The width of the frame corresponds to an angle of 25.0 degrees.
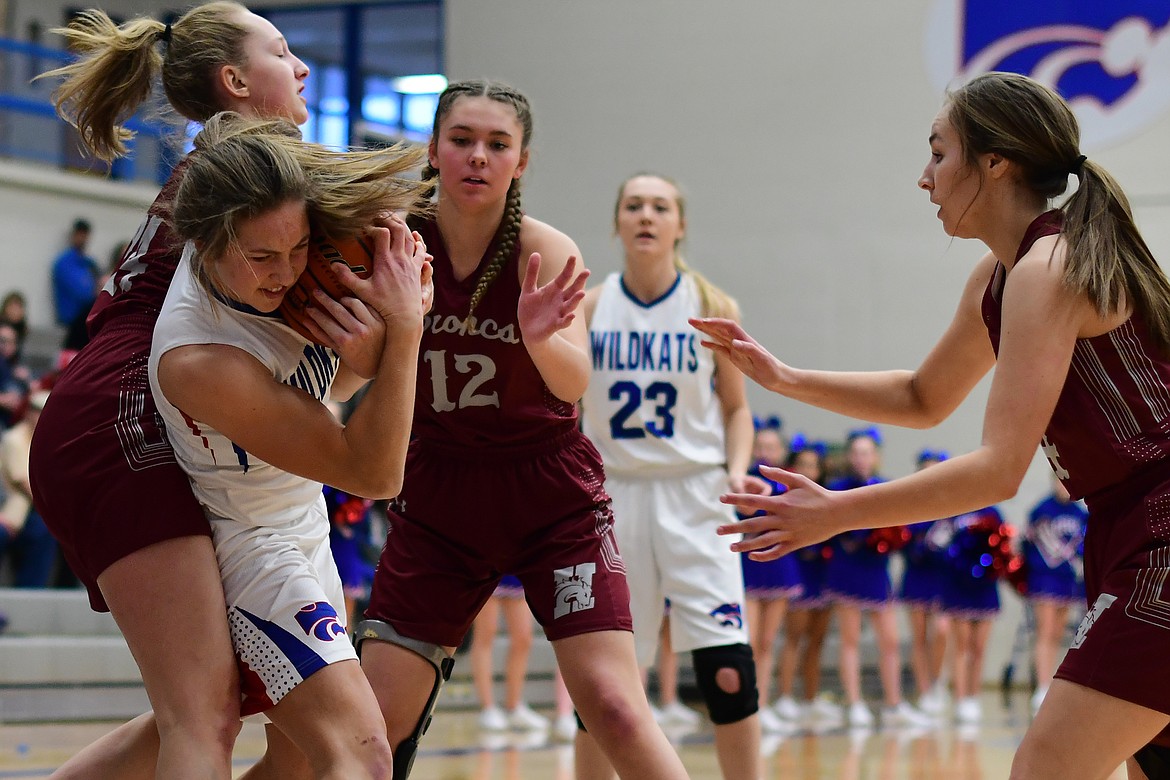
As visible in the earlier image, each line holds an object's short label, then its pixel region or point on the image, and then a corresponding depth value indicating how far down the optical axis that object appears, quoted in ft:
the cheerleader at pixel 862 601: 55.14
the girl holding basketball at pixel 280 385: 14.79
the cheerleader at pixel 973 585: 57.68
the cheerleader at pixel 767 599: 53.26
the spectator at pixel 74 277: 75.81
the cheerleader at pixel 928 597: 58.75
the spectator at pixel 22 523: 50.19
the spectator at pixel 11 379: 53.67
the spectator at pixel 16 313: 63.72
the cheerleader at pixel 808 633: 55.40
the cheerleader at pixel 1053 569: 55.65
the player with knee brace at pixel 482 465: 19.95
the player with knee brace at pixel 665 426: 28.79
